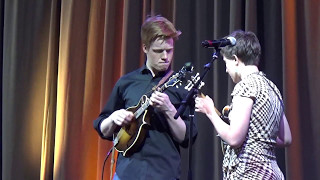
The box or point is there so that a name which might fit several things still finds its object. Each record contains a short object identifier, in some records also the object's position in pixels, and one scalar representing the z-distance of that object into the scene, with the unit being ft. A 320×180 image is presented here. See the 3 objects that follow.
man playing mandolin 13.70
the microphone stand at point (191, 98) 13.12
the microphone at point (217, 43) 13.39
